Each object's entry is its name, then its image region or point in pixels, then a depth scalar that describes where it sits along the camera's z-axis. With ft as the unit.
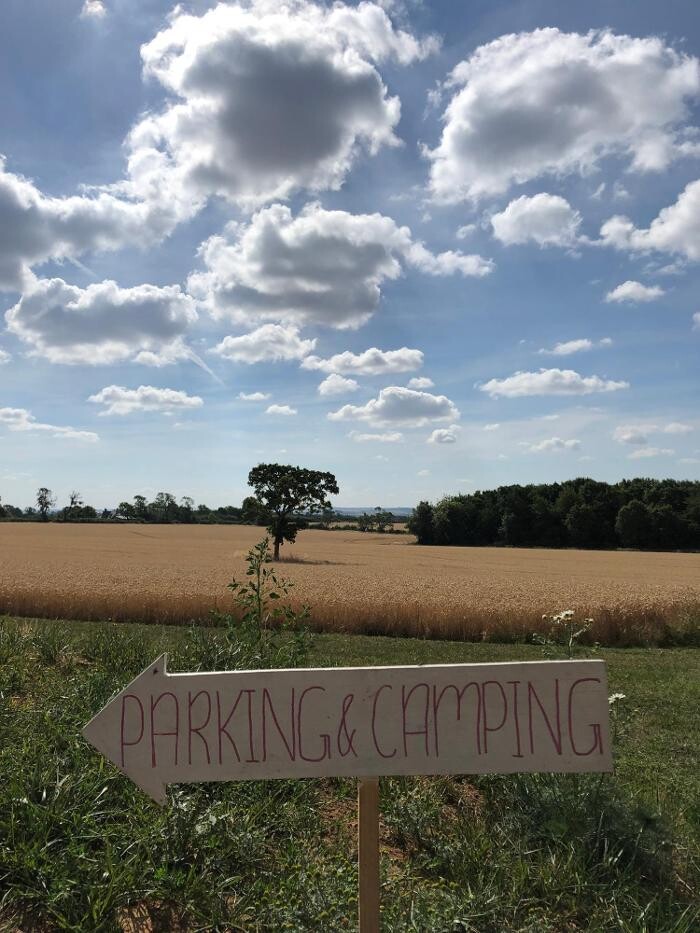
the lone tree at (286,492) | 146.30
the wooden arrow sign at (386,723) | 8.46
